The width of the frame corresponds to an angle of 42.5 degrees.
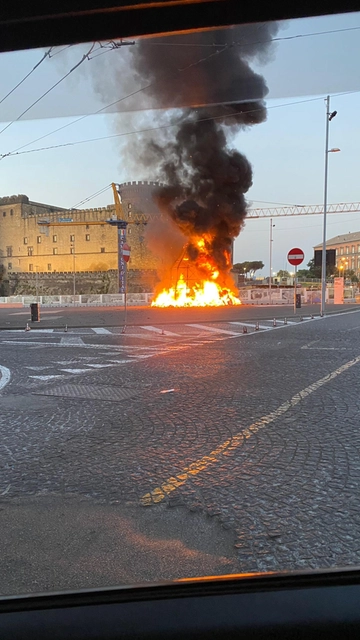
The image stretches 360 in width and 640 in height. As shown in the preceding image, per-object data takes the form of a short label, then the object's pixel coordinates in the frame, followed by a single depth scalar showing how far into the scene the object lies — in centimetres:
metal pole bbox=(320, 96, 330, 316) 2281
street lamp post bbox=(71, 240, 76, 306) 6850
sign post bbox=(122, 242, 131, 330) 1750
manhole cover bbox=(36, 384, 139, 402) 621
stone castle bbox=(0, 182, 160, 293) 6894
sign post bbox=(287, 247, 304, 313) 2056
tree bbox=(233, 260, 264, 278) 10538
